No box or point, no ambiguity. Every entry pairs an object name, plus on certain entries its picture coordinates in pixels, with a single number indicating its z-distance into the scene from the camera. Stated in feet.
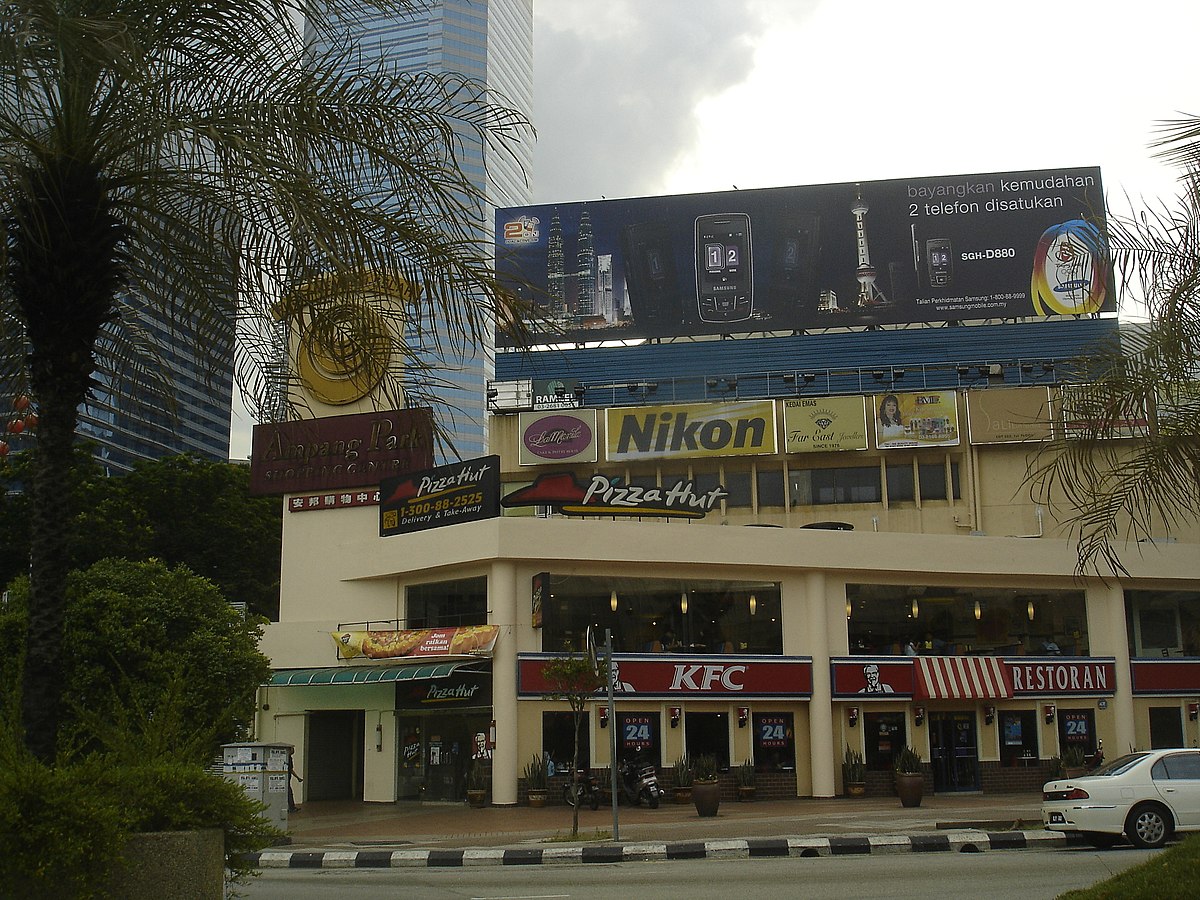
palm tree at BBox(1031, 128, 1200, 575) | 35.27
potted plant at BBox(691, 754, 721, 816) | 85.51
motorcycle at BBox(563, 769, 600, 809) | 94.63
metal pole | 65.46
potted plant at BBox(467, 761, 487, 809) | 101.35
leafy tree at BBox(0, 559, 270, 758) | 66.08
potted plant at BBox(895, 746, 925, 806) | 88.79
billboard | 166.50
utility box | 79.05
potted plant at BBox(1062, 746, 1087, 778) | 104.88
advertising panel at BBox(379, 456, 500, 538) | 105.70
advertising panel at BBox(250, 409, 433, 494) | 118.62
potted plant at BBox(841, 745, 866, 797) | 105.60
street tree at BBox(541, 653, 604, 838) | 75.72
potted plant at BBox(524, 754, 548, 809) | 99.19
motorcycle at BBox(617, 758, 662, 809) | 94.53
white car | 55.47
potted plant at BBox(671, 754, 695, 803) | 97.86
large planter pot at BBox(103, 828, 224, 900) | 26.22
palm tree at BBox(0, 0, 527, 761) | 25.93
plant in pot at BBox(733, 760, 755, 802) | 102.99
